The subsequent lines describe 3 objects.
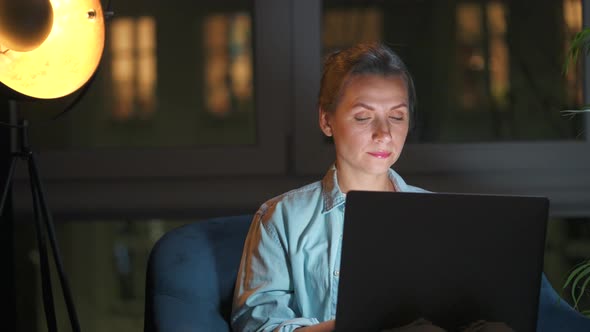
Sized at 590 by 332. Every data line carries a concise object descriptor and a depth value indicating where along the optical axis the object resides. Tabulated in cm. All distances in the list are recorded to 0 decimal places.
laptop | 210
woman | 242
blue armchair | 245
